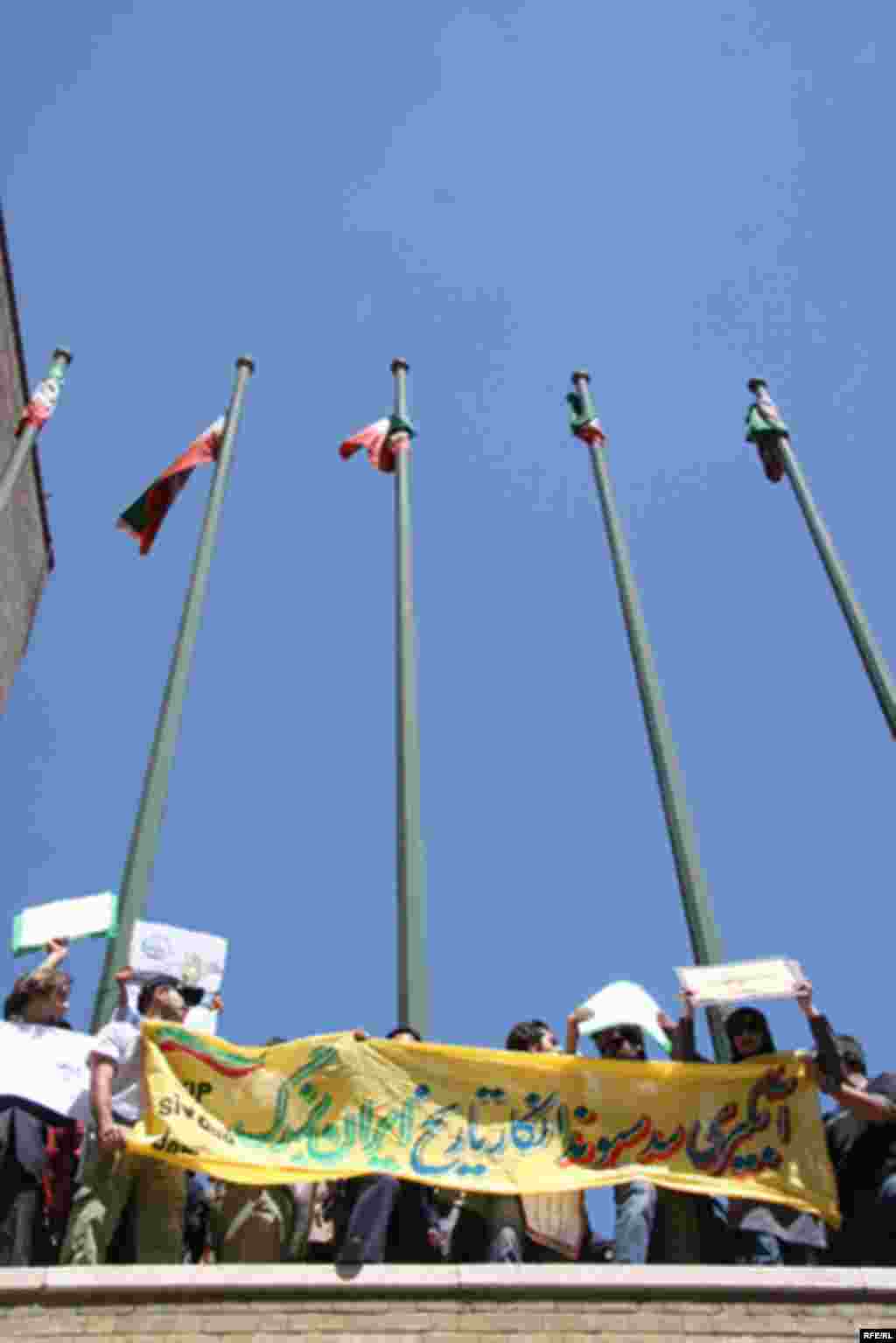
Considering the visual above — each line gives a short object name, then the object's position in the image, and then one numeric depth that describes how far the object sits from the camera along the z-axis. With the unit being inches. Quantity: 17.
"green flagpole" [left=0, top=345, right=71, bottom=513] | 534.0
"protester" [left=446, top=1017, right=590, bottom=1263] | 282.7
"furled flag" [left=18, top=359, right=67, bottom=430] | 602.5
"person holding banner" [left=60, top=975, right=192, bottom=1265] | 273.4
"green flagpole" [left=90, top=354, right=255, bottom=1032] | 362.9
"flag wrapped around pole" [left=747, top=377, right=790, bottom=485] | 600.7
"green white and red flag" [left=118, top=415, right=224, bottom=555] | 608.7
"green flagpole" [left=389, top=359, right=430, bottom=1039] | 382.9
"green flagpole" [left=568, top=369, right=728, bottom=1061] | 392.8
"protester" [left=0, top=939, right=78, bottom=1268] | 273.0
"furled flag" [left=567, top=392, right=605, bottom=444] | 604.1
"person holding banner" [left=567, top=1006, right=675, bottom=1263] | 281.0
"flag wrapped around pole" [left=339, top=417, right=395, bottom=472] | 619.2
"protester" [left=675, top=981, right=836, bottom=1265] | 283.6
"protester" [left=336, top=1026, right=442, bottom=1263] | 272.1
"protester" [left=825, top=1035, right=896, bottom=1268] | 280.8
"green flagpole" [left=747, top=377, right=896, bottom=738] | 474.6
